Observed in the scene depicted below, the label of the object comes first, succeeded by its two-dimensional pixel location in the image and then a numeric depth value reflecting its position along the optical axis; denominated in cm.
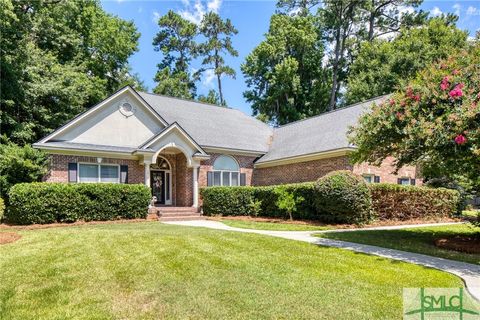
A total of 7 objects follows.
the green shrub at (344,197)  1368
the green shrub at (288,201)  1546
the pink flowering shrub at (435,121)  784
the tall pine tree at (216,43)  4375
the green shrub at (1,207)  1208
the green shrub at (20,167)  1496
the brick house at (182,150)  1692
